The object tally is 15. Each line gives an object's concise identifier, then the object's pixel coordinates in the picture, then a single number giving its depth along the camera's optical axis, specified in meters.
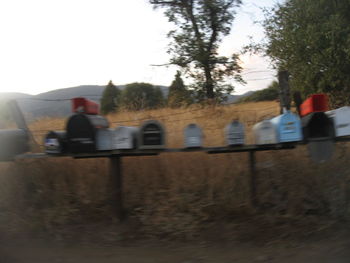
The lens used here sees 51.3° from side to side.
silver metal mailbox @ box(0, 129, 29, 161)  4.59
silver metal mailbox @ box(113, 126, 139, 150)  4.09
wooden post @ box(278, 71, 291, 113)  5.32
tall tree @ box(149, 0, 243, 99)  12.28
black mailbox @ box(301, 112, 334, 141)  4.12
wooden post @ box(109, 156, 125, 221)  4.71
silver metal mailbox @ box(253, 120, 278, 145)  4.07
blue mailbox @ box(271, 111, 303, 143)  4.01
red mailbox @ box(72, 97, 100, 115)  4.22
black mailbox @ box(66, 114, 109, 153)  4.15
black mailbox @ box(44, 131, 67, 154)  4.25
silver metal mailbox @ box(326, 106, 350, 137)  4.04
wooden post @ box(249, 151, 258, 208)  4.84
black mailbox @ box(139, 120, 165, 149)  4.09
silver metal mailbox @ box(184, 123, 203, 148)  4.13
